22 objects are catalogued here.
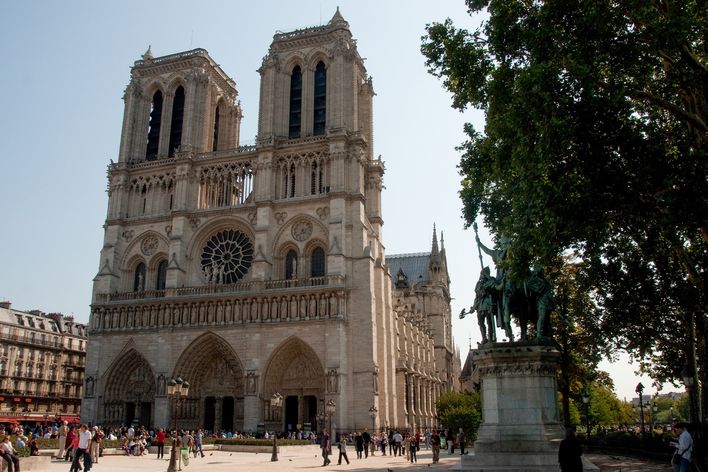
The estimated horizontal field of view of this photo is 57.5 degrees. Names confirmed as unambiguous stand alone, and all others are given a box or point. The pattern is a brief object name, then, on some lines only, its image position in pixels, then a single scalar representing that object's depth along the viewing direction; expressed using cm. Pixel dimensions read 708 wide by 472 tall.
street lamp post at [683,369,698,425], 2173
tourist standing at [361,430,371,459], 2763
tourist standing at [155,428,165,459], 2595
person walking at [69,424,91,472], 1576
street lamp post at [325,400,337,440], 3080
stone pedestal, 1409
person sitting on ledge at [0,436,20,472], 1368
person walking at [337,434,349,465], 2328
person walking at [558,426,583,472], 943
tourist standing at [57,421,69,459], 2367
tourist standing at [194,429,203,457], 2634
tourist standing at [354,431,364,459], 2744
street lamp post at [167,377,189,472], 1766
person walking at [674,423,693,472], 1127
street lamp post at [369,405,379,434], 3632
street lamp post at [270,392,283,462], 3734
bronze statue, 1572
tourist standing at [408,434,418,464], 2458
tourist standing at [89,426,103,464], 2153
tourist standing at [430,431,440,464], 2277
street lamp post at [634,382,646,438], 3191
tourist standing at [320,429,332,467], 2216
